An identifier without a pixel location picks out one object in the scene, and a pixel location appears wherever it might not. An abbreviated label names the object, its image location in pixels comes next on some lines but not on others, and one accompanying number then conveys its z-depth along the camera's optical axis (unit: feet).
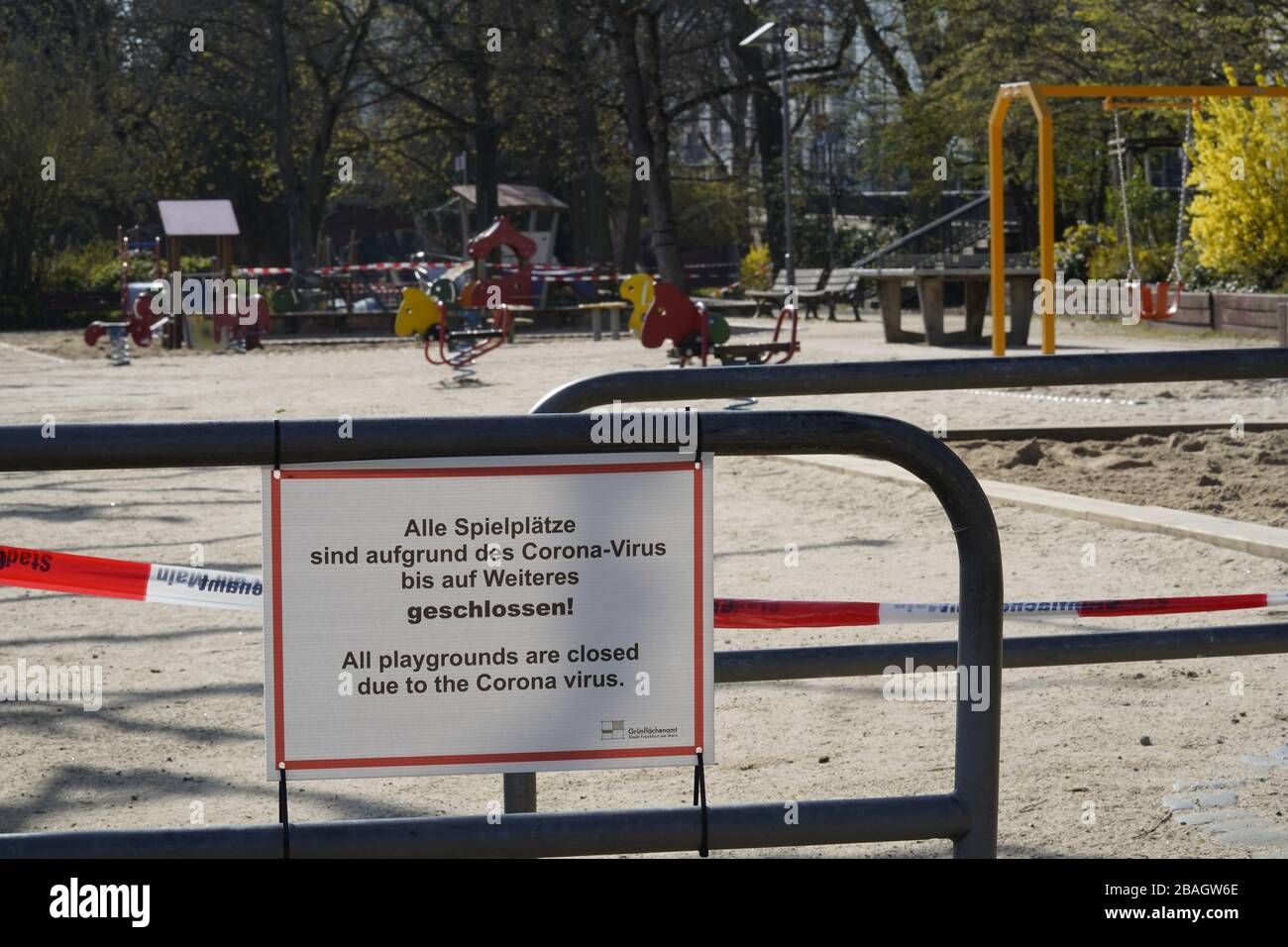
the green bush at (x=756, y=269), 130.31
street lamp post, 95.20
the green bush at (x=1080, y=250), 92.63
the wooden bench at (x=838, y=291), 104.17
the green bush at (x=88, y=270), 124.06
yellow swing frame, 56.90
